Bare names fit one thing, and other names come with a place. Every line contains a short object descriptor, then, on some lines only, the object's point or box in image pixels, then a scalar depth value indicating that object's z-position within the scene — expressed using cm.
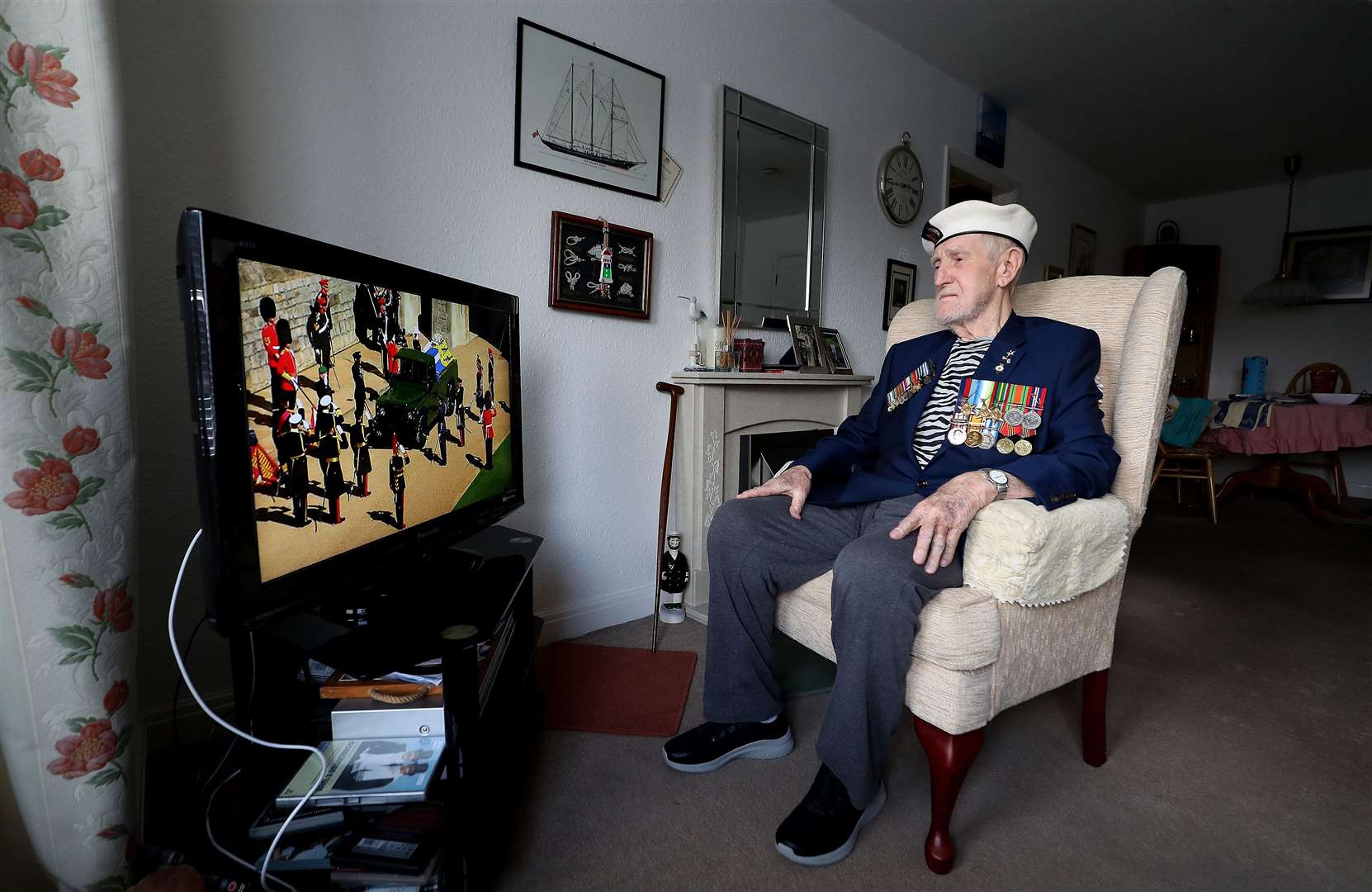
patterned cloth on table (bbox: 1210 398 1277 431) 391
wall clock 284
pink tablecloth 373
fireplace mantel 211
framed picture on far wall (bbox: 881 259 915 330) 296
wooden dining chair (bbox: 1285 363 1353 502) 405
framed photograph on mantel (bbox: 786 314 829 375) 247
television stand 87
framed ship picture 175
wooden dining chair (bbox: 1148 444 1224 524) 383
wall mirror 226
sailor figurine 215
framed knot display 185
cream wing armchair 101
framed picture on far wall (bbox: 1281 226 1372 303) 464
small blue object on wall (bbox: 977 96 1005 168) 339
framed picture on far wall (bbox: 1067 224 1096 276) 435
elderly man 105
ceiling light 452
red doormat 150
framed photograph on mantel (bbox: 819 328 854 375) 265
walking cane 205
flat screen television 71
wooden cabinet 509
